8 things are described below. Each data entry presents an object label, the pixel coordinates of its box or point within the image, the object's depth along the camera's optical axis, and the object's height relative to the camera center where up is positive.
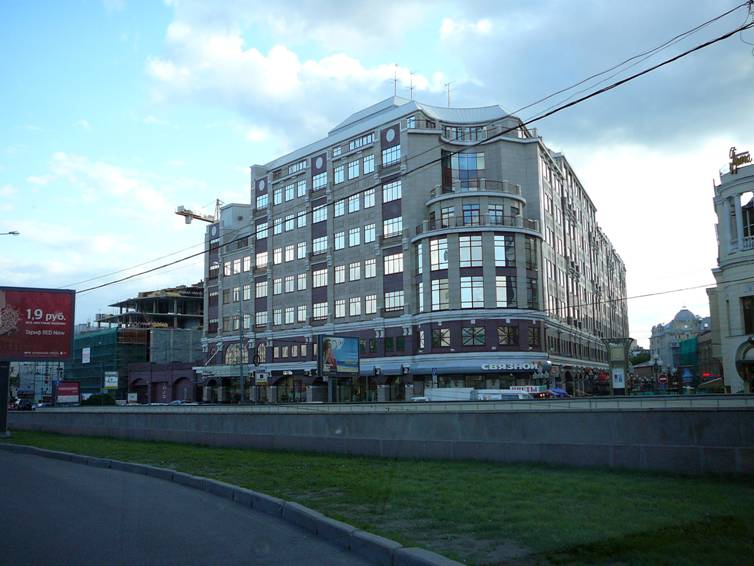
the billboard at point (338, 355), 41.16 +1.38
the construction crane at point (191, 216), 131.25 +31.24
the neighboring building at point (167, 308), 125.06 +13.51
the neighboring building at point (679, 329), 170.50 +10.63
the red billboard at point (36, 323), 30.14 +2.67
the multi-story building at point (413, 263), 58.50 +10.67
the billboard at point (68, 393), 73.31 -0.88
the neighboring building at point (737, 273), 41.06 +5.67
